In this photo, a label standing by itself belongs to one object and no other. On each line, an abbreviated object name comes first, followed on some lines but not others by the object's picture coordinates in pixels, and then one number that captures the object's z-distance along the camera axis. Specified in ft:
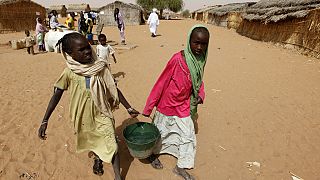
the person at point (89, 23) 33.06
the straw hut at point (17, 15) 57.93
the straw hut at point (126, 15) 77.88
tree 129.59
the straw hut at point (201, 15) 105.60
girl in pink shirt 8.05
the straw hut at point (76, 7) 127.65
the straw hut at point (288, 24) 29.40
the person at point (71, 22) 35.27
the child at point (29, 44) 30.95
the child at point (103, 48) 17.36
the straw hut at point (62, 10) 123.29
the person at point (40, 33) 33.17
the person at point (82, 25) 32.30
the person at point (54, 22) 34.60
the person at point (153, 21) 48.16
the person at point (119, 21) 36.65
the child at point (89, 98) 6.74
